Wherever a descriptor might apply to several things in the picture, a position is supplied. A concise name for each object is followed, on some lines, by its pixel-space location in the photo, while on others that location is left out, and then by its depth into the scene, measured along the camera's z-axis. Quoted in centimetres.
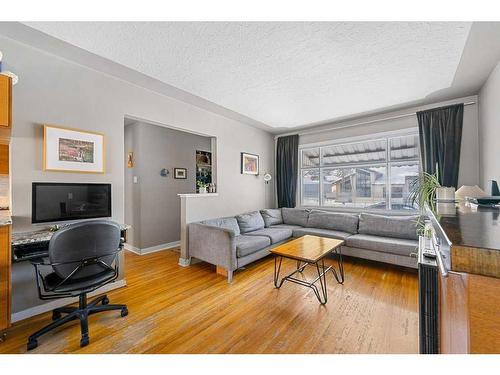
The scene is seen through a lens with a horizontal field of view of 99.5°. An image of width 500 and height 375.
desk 166
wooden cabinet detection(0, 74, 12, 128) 153
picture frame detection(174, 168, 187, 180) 443
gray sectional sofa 281
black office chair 156
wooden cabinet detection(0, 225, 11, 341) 156
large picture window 375
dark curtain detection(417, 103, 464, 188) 312
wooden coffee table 221
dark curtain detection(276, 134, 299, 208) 489
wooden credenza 49
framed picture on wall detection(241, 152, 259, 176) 438
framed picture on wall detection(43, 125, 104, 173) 208
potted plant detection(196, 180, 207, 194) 363
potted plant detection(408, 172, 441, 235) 233
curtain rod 359
